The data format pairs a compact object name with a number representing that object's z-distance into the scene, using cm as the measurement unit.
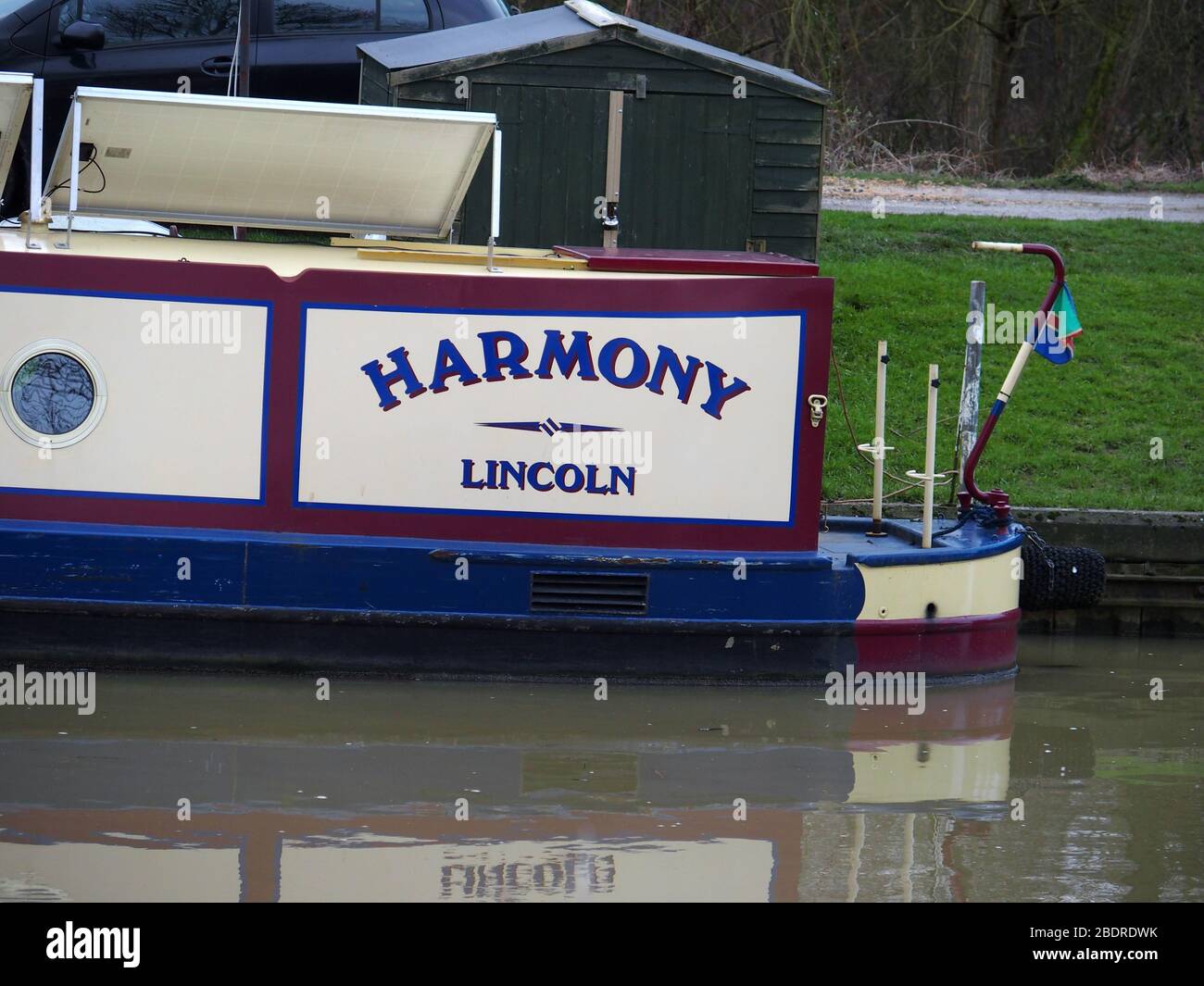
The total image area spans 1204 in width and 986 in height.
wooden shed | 1975
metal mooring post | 1789
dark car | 2058
